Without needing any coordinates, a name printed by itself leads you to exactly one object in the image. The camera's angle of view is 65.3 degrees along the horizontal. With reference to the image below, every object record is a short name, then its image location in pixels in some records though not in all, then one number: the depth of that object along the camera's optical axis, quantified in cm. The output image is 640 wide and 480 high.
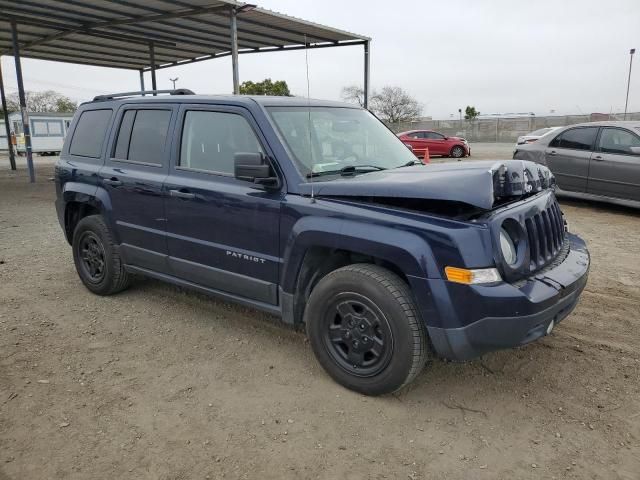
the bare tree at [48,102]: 6450
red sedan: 2305
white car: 1198
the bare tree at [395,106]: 6469
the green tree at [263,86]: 4167
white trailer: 3114
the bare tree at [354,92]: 5653
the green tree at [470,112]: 6644
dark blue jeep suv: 272
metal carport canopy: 1159
